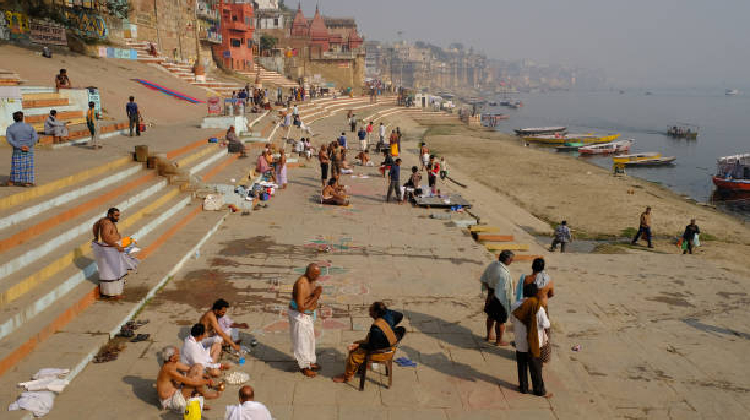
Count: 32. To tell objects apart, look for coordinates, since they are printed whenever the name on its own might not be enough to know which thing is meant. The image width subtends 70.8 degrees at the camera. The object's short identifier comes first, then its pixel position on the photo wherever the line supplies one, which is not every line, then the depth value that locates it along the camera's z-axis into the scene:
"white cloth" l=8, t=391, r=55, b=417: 5.05
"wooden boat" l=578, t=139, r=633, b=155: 46.34
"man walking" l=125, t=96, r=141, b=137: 15.54
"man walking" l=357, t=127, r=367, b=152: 24.79
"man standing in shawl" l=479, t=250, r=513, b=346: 7.11
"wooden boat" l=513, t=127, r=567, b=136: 61.66
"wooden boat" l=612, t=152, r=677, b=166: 40.75
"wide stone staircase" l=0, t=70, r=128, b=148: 13.12
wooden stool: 5.84
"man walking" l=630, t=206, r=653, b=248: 16.73
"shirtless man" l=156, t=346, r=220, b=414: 5.32
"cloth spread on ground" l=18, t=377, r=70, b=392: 5.33
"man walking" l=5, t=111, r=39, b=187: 8.56
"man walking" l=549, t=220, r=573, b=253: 14.85
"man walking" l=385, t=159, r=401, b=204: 15.41
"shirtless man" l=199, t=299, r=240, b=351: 6.30
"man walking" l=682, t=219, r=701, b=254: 16.39
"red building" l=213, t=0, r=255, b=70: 50.97
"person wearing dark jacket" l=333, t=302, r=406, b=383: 5.80
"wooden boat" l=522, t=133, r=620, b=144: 52.81
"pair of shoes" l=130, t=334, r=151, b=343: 6.66
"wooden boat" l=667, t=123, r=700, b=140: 64.34
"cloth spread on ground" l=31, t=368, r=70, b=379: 5.51
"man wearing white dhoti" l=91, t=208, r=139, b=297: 7.28
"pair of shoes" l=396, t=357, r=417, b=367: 6.61
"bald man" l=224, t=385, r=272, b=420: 4.62
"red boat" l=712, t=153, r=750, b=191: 29.81
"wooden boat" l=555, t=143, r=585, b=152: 50.27
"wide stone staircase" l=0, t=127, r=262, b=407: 6.09
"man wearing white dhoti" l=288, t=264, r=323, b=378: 6.15
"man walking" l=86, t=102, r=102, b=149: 13.09
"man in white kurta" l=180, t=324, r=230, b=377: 5.74
